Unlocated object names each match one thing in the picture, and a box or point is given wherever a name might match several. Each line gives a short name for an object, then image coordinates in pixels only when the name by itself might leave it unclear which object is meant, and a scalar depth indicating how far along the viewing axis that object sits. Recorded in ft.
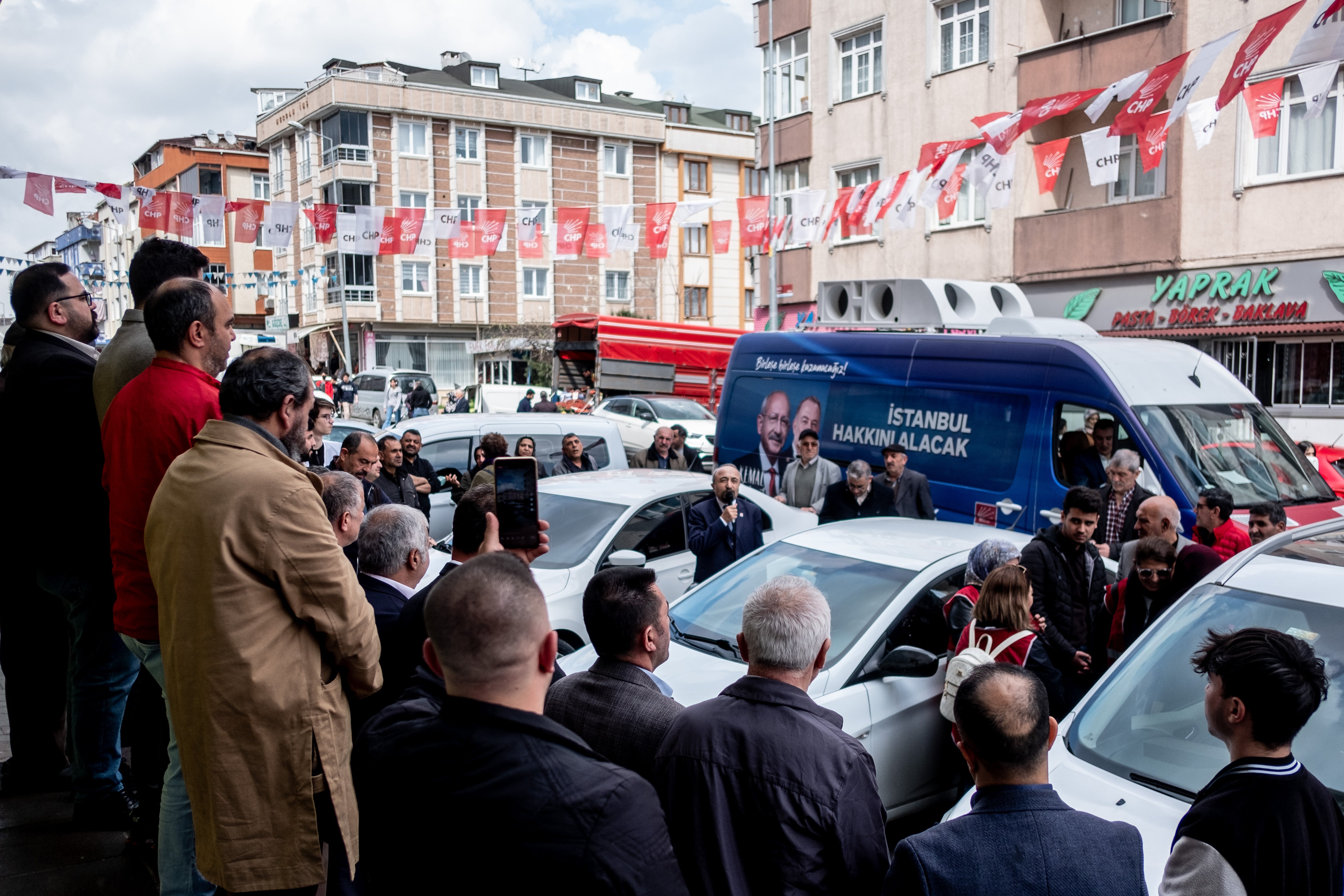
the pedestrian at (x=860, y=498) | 28.63
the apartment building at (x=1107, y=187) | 49.98
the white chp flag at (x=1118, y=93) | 34.01
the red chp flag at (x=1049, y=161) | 41.32
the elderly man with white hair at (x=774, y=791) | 7.82
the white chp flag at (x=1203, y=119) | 35.65
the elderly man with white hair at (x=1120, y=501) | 23.67
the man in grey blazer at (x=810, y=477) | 31.58
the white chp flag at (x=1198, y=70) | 29.84
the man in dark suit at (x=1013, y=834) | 7.00
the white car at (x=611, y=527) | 22.65
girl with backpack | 14.03
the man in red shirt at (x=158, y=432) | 10.37
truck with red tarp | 86.74
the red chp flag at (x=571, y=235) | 58.65
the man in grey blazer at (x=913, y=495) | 28.45
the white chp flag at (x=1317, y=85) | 31.42
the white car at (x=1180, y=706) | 10.74
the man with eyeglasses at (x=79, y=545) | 12.83
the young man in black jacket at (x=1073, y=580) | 17.87
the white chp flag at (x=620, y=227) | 58.39
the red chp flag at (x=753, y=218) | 54.13
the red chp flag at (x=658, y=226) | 56.39
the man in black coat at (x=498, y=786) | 5.31
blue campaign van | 25.80
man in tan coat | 8.55
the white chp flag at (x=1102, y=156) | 39.01
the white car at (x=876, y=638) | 15.35
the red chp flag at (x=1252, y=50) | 28.12
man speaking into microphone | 24.30
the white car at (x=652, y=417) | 73.77
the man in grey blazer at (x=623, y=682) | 8.84
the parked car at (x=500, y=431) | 35.73
